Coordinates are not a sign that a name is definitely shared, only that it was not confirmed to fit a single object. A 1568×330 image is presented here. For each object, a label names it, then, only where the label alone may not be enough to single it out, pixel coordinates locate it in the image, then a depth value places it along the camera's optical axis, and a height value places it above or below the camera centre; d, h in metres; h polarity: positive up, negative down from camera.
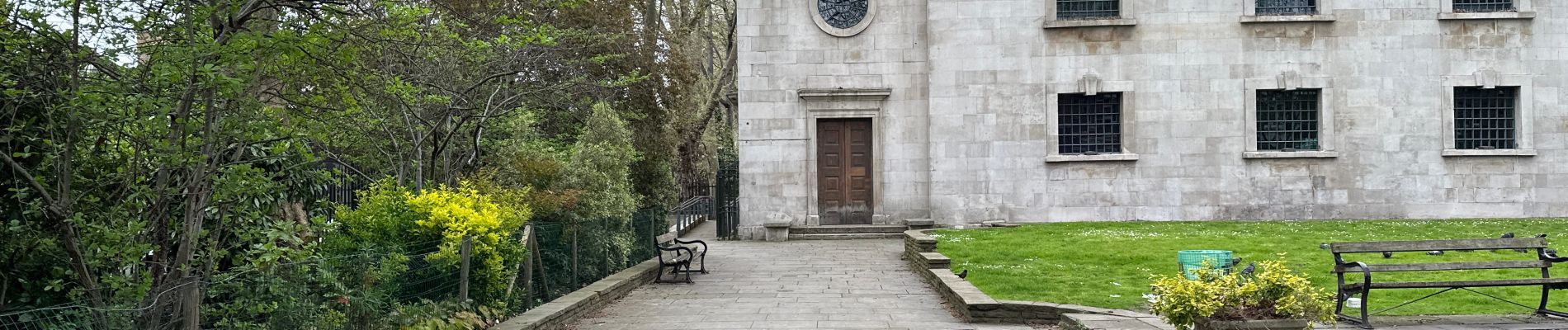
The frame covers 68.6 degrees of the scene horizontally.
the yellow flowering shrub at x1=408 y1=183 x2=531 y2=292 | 9.36 -0.48
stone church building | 22.61 +1.04
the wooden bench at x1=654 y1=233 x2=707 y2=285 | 14.98 -1.27
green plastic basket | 11.16 -1.00
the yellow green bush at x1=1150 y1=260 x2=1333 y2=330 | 6.96 -0.85
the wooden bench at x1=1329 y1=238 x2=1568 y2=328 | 8.70 -0.82
